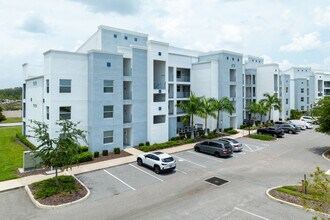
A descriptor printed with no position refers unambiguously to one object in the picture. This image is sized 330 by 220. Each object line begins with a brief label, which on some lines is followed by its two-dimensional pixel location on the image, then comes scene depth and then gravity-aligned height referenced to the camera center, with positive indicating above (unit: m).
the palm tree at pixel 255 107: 43.53 -0.10
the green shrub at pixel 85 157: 23.43 -4.81
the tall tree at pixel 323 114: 26.66 -0.80
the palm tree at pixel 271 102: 46.40 +0.93
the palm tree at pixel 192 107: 32.78 -0.01
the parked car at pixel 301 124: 45.06 -3.18
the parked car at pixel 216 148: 25.32 -4.36
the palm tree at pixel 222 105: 36.19 +0.29
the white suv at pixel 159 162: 20.31 -4.66
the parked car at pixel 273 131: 36.50 -3.66
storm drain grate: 18.39 -5.68
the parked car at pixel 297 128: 40.90 -3.51
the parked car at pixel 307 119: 50.12 -2.50
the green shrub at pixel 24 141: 29.84 -4.48
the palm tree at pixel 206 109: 33.30 -0.29
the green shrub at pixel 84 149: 25.70 -4.40
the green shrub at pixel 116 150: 26.78 -4.71
